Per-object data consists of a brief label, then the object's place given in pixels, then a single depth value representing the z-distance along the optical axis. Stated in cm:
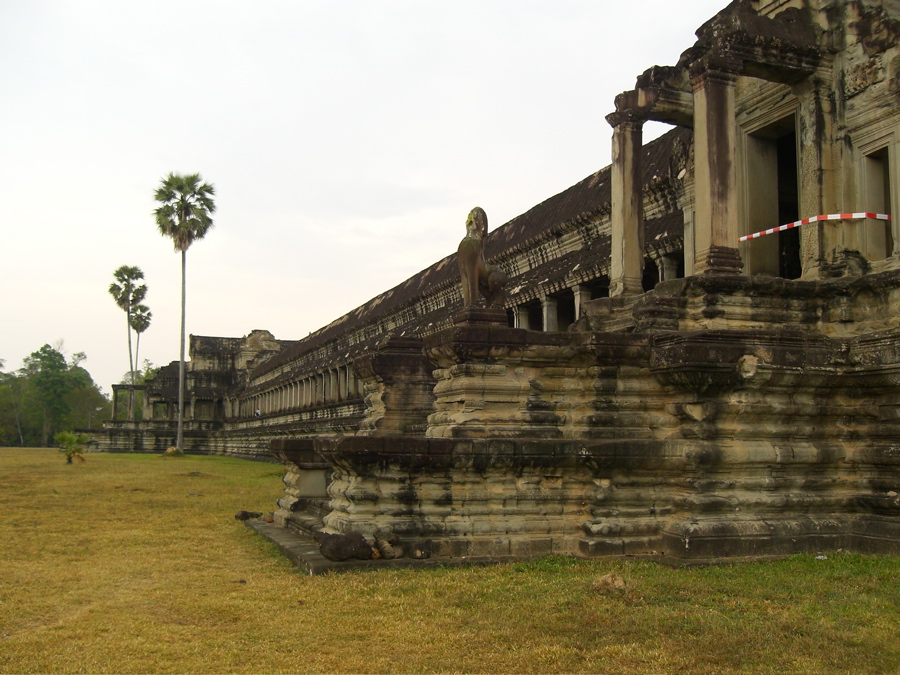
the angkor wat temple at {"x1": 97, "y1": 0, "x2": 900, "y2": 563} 851
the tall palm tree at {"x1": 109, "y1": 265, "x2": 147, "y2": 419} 7550
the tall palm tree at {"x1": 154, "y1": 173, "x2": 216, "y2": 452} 4694
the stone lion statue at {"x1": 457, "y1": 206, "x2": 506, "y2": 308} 989
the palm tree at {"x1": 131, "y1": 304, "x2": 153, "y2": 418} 7875
